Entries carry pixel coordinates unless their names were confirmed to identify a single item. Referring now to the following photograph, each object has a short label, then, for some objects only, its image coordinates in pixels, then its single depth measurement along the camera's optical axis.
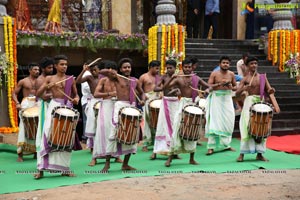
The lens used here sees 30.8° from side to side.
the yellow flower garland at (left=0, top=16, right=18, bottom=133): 12.88
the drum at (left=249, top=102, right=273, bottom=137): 8.70
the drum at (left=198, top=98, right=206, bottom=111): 10.52
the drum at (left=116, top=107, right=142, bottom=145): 7.88
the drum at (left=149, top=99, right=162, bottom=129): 10.23
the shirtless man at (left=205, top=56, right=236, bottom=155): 9.87
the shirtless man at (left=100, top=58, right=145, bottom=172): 8.12
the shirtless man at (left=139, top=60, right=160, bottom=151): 10.55
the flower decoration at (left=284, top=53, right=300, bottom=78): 14.81
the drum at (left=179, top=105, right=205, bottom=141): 8.46
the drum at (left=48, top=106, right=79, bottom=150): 7.52
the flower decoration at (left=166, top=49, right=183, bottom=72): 13.93
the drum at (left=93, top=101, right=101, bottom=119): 10.04
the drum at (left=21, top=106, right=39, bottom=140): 9.42
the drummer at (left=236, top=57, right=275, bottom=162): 8.89
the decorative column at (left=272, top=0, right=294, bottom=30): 15.11
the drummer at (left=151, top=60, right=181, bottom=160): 9.09
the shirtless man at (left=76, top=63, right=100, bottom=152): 10.16
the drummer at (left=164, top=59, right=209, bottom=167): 8.59
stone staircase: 12.88
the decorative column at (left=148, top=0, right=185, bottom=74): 14.00
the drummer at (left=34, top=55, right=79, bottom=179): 7.61
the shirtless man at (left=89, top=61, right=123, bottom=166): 8.23
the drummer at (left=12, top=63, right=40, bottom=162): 9.64
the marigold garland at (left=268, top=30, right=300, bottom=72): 15.03
